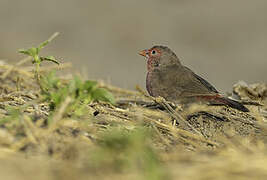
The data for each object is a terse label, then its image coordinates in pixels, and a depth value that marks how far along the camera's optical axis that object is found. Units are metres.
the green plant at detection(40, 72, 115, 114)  4.98
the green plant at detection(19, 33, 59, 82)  5.87
